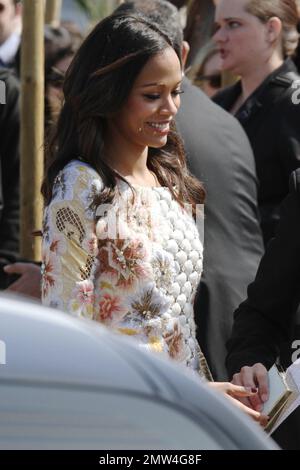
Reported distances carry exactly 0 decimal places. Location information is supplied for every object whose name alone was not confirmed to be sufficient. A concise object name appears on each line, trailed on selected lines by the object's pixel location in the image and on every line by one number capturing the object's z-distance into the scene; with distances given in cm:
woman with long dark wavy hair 595
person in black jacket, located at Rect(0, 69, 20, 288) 1016
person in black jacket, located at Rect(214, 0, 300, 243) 854
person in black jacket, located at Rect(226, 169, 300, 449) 595
